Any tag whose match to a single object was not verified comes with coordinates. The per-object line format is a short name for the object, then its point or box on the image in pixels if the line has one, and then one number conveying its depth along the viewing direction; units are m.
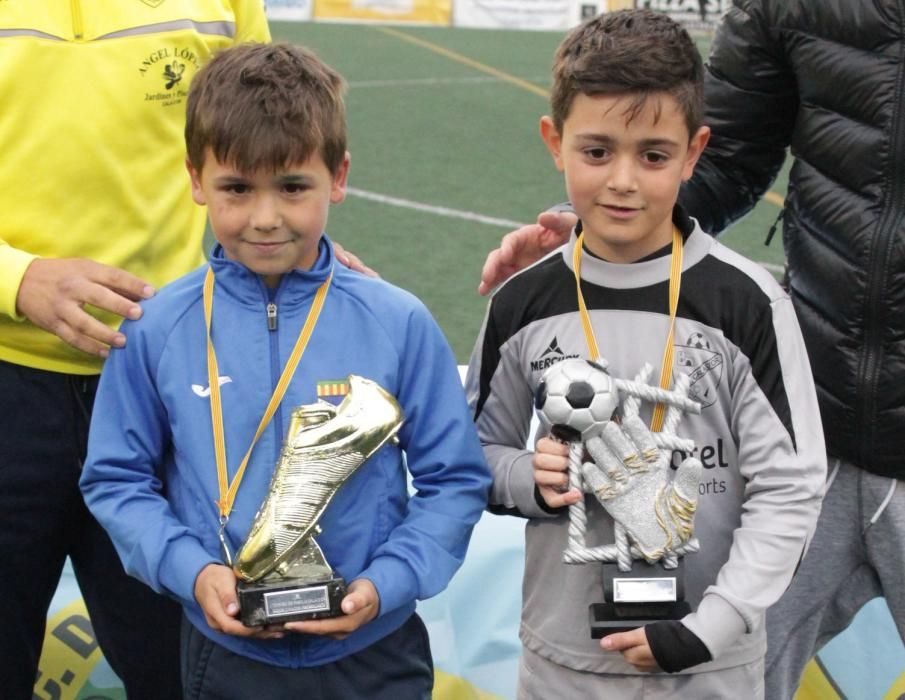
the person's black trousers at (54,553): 2.38
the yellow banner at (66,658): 3.12
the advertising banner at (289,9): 18.25
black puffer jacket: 2.20
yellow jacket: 2.25
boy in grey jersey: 2.06
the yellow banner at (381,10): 18.55
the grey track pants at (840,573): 2.32
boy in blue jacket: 2.09
